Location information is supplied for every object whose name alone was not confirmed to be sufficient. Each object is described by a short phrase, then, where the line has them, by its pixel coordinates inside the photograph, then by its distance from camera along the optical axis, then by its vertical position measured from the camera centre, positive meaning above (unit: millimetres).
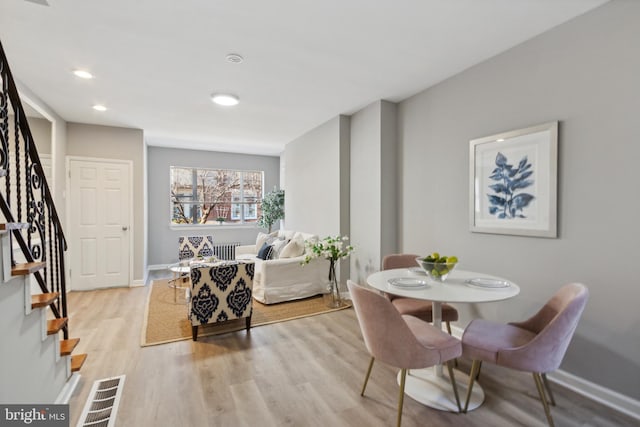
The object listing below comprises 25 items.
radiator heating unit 6555 -884
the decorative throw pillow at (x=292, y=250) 4377 -565
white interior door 4660 -200
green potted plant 6734 +90
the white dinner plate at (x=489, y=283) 2031 -494
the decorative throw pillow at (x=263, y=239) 5652 -519
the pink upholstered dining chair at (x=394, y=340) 1711 -763
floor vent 1815 -1267
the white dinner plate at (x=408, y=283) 2023 -495
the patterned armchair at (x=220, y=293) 2910 -817
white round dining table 1855 -513
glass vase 4036 -1078
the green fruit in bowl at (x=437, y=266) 2109 -384
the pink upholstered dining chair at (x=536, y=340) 1648 -793
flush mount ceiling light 3504 +1326
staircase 1426 -536
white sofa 4035 -906
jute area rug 3087 -1251
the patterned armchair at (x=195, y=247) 5160 -634
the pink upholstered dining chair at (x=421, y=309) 2439 -798
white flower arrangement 4000 -512
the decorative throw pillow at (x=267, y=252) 4629 -643
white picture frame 2279 +249
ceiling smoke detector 2617 +1347
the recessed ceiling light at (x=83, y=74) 2926 +1349
